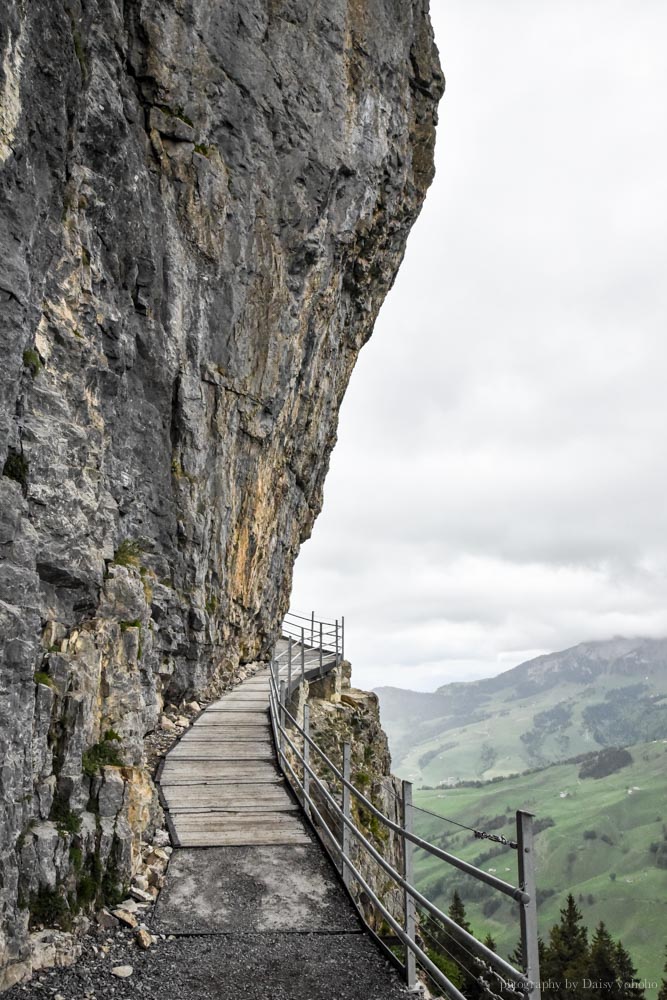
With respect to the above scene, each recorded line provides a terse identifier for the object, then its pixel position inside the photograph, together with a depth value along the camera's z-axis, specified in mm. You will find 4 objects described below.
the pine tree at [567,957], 46469
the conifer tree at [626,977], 44738
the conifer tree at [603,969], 43572
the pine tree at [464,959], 34406
